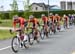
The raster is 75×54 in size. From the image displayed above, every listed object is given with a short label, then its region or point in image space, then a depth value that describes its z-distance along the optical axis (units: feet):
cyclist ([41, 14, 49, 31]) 82.35
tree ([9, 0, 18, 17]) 187.16
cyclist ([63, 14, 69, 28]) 122.39
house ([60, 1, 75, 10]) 358.19
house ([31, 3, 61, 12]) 334.34
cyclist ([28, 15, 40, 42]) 64.22
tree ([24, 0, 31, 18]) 183.55
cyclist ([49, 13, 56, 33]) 93.64
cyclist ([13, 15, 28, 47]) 55.88
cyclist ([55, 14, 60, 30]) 104.73
